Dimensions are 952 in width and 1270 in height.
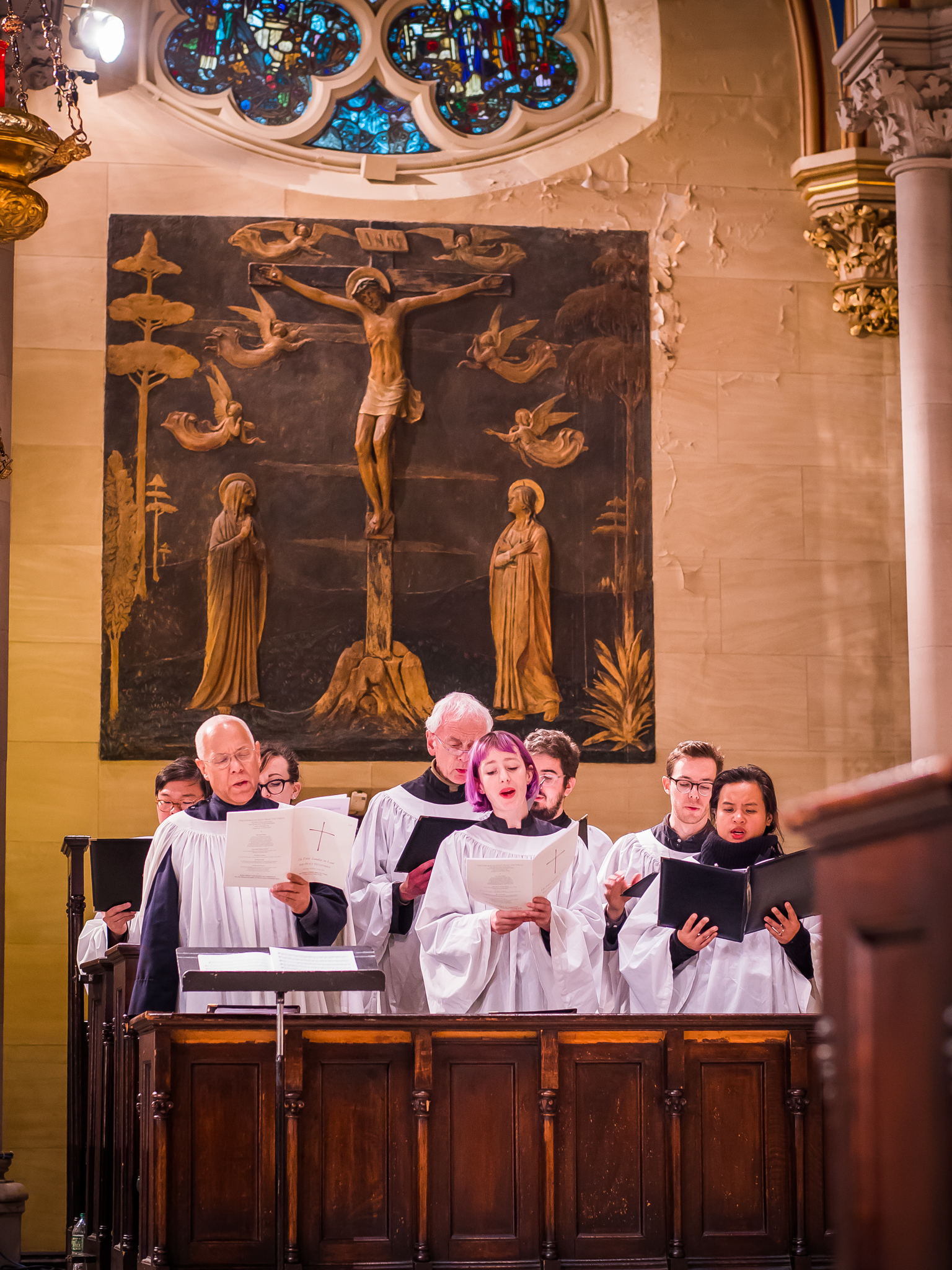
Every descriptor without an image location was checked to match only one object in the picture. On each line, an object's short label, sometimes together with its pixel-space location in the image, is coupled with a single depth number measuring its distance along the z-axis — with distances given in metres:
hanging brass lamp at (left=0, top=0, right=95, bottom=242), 14.13
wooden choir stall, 12.48
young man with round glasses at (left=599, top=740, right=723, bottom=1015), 15.87
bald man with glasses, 14.30
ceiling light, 19.62
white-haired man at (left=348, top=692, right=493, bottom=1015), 16.11
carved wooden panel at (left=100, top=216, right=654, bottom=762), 23.16
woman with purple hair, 14.06
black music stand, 11.45
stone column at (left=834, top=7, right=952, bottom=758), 22.09
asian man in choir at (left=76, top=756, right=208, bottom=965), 17.02
